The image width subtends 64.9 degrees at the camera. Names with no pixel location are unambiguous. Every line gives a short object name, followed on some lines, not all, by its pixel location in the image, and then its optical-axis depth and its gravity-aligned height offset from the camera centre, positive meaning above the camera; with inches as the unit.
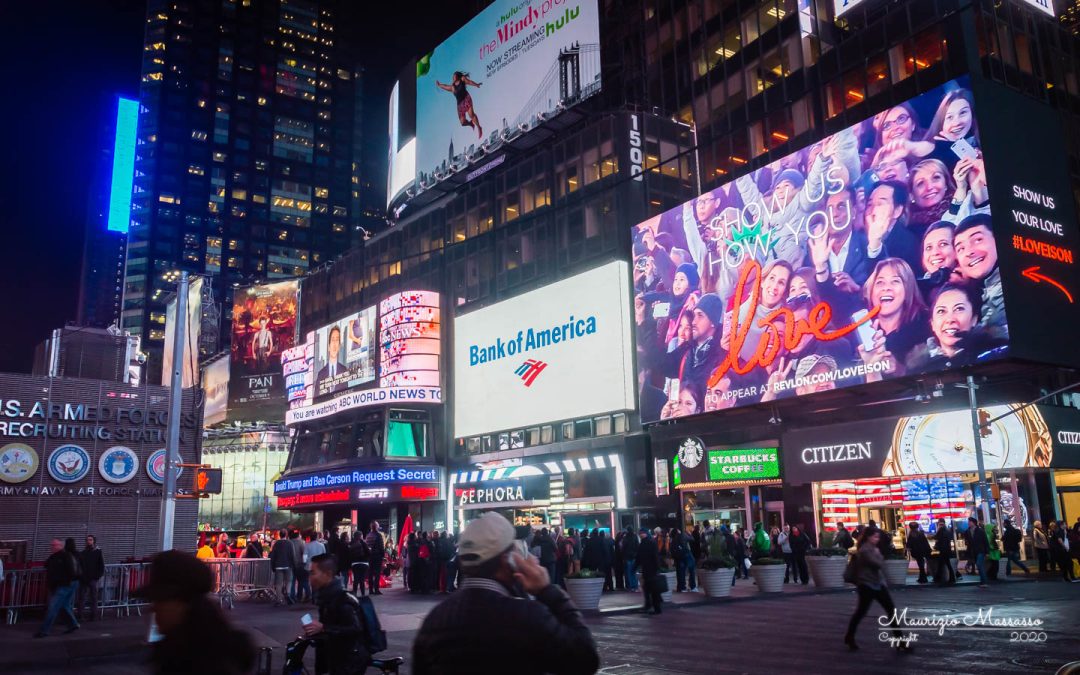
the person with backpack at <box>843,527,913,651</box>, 468.4 -46.0
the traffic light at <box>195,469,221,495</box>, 678.5 +26.3
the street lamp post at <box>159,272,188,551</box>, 610.9 +65.7
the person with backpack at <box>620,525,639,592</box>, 1023.0 -62.4
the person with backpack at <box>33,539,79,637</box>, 641.6 -46.7
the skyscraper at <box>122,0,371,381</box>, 5334.6 +2380.5
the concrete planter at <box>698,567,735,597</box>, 872.3 -84.9
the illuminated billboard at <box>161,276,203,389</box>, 2997.0 +737.6
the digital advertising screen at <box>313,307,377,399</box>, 2132.1 +401.5
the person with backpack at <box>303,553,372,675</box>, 263.7 -36.5
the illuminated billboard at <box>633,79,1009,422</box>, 1170.0 +346.9
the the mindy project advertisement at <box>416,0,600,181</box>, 2058.3 +1132.0
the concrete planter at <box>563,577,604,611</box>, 776.3 -80.7
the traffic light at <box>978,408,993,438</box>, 1071.0 +81.2
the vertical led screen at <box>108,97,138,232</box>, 4461.1 +1850.3
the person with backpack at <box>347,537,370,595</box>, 998.4 -49.0
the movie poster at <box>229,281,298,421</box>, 3083.2 +598.1
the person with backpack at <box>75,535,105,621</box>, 738.2 -42.0
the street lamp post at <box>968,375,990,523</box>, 1037.2 +33.0
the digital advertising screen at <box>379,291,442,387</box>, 2044.8 +395.2
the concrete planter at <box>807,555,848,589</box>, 928.9 -81.9
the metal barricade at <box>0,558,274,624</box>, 776.3 -66.2
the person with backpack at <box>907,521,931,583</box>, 935.0 -57.9
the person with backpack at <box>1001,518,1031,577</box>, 1024.9 -64.2
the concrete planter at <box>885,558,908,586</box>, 912.3 -83.1
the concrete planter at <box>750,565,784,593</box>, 909.8 -85.3
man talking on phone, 123.9 -17.4
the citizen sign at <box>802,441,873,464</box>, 1318.9 +65.1
